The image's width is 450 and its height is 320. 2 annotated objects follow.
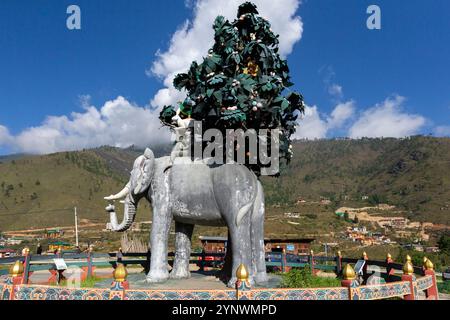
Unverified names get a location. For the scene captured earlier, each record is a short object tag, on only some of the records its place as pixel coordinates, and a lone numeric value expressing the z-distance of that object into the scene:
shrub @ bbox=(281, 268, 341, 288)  8.85
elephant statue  9.58
